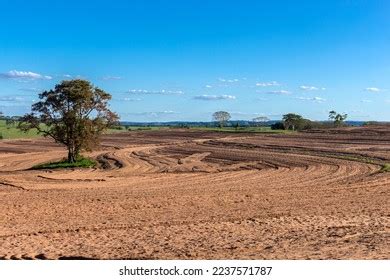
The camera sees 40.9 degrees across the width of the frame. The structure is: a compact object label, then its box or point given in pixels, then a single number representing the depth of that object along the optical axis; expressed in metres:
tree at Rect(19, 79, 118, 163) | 36.38
